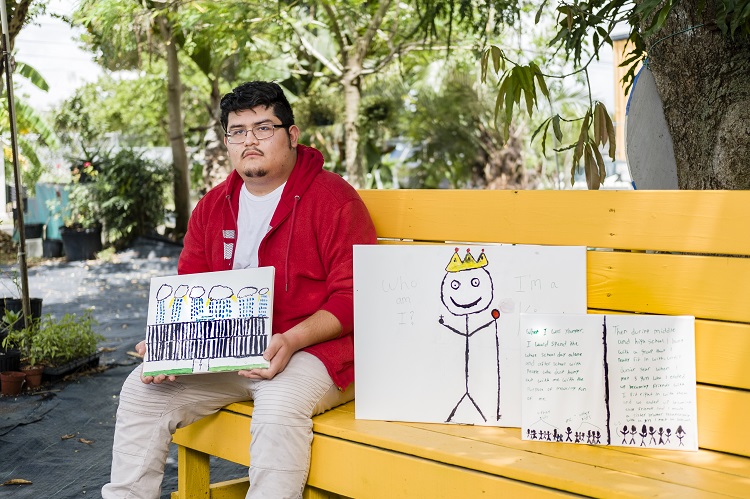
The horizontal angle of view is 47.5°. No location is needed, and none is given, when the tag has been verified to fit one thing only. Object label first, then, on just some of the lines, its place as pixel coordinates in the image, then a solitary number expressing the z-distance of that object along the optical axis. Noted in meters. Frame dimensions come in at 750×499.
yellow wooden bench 2.09
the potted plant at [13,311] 5.47
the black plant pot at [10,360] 5.24
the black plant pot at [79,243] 13.34
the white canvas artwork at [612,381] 2.29
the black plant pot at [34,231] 14.97
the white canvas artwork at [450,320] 2.47
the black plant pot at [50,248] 13.94
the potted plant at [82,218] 13.37
